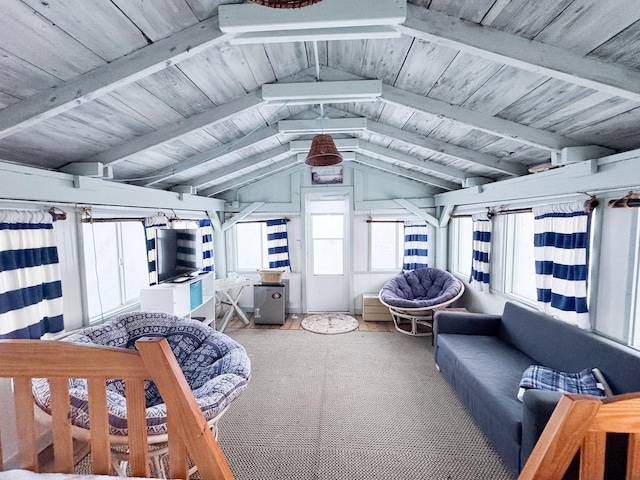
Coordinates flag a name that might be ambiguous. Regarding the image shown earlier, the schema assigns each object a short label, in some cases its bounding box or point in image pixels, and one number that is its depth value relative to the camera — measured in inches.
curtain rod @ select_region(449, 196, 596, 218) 87.8
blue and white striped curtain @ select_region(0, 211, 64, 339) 78.2
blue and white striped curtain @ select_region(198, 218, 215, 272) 185.9
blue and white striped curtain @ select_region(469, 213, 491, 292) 148.6
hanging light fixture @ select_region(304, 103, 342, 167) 89.4
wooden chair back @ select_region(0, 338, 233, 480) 29.4
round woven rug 179.0
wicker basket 193.3
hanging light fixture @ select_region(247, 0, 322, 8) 26.5
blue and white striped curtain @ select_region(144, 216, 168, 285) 133.7
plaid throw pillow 74.2
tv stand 120.3
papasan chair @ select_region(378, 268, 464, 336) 165.2
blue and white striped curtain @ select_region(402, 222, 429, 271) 201.9
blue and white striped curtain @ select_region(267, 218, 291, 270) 208.3
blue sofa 69.1
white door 215.5
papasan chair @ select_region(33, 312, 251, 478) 46.6
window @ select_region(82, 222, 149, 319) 113.5
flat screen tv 133.0
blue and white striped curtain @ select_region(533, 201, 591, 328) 90.9
